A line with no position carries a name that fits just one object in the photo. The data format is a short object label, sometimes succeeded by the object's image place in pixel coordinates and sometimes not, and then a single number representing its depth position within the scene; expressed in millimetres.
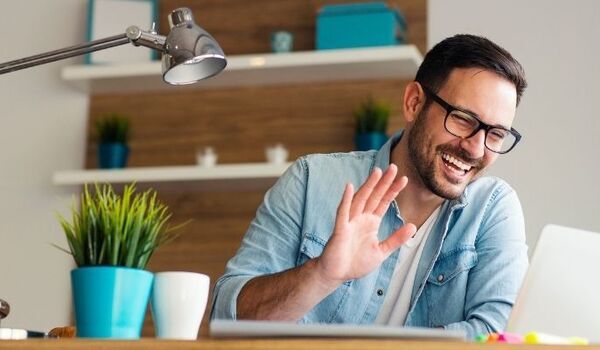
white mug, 1605
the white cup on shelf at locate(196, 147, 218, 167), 3885
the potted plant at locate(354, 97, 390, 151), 3715
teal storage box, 3738
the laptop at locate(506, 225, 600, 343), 1585
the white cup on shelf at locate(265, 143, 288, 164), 3810
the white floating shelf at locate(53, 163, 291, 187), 3729
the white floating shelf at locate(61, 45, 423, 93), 3666
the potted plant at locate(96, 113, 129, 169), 3979
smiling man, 2258
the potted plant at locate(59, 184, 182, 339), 1500
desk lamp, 2203
